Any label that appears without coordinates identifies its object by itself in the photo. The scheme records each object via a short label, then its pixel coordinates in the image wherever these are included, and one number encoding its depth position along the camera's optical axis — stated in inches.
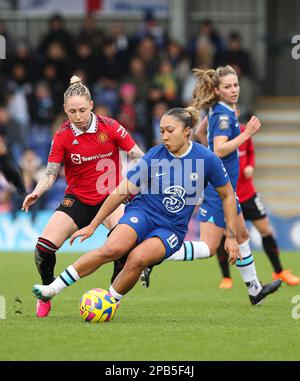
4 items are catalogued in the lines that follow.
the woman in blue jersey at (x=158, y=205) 666.8
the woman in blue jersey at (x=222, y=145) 776.9
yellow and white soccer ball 671.8
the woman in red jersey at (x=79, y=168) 714.2
